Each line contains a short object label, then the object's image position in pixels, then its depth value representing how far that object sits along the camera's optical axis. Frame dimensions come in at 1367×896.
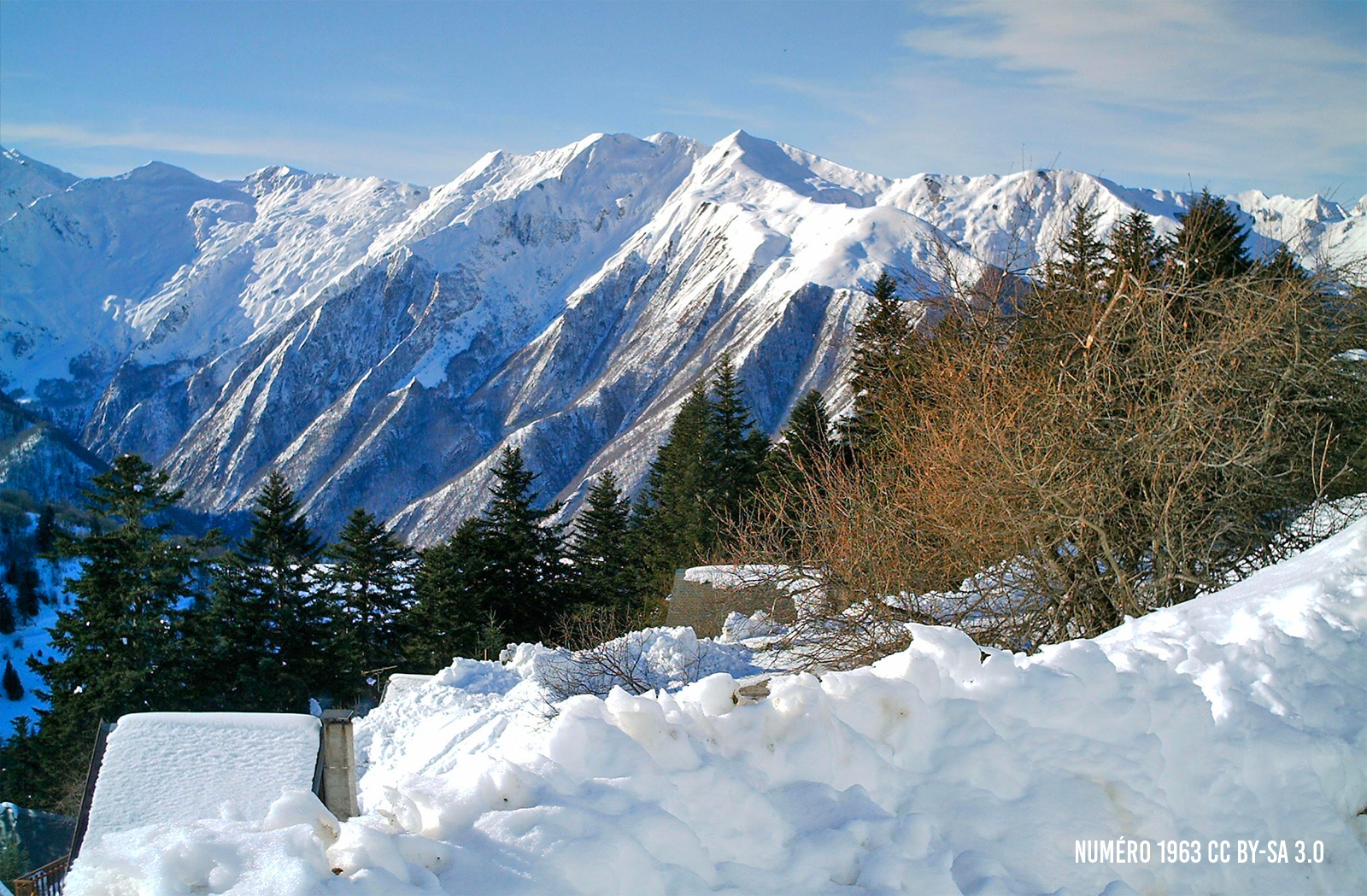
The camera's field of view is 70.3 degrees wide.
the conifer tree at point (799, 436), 32.22
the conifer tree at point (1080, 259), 17.20
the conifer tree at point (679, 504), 39.59
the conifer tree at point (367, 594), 39.44
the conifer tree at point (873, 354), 28.11
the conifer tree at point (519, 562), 39.09
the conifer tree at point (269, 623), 35.53
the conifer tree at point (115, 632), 31.61
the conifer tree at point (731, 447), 41.22
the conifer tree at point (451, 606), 37.59
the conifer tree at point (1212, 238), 16.37
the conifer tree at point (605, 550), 41.50
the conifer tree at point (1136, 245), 16.24
